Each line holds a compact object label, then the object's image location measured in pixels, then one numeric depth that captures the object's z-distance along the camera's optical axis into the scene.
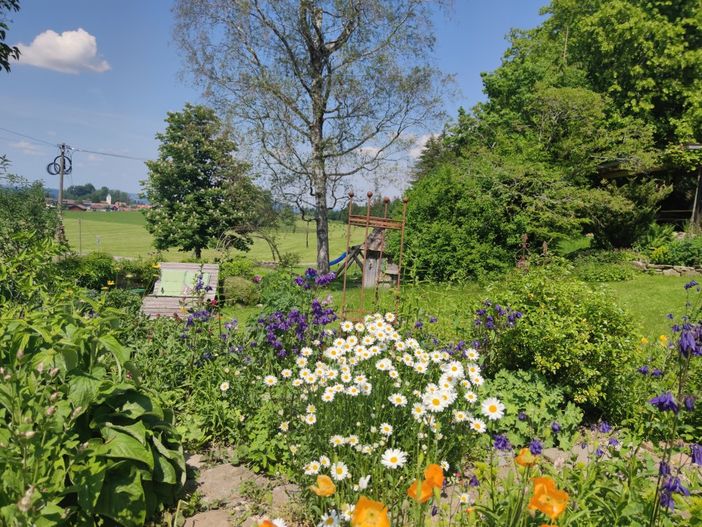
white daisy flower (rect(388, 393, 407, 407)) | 2.26
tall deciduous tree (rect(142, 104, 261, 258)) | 18.84
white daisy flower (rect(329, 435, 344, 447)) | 2.12
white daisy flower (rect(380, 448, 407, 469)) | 1.74
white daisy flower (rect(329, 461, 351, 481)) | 1.77
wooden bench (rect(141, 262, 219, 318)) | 8.06
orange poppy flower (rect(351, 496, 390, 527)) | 0.99
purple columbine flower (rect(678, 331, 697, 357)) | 1.38
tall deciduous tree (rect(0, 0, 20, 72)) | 6.38
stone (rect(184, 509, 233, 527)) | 2.27
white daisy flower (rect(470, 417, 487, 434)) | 1.97
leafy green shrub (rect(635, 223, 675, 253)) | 12.75
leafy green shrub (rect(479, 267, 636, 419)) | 3.29
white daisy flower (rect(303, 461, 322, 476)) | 1.84
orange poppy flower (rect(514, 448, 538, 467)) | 1.31
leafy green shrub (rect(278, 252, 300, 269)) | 15.02
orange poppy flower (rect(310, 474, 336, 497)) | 1.17
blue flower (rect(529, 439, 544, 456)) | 1.63
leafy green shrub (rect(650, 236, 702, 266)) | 11.38
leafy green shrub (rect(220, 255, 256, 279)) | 11.27
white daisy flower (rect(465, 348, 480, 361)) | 2.63
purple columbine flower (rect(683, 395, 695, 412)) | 1.33
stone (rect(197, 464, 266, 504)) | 2.50
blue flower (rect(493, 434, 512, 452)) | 1.86
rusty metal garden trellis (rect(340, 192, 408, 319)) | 10.92
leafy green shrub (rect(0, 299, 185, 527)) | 1.51
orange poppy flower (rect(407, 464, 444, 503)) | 1.17
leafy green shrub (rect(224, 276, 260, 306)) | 9.93
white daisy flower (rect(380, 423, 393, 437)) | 2.11
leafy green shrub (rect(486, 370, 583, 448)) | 3.12
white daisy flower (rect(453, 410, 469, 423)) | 2.06
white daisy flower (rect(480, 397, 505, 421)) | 1.92
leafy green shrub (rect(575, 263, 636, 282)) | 10.66
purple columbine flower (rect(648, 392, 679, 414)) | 1.43
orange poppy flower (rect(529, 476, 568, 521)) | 1.13
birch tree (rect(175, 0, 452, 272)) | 11.54
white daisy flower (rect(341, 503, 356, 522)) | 1.44
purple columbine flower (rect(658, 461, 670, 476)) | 1.44
